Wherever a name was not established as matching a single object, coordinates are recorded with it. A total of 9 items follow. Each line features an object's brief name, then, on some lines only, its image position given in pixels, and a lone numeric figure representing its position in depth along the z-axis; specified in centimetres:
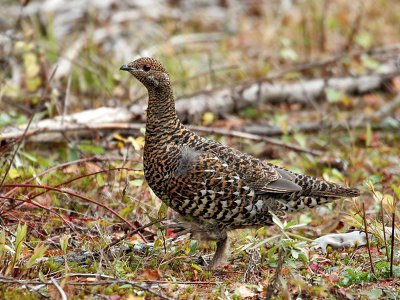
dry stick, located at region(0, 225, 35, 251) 1061
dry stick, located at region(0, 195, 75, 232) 1077
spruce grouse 1079
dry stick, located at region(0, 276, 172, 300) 905
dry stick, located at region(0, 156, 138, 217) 1178
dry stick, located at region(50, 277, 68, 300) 867
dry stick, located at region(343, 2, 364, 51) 2261
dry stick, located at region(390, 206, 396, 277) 998
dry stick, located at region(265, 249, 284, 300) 903
